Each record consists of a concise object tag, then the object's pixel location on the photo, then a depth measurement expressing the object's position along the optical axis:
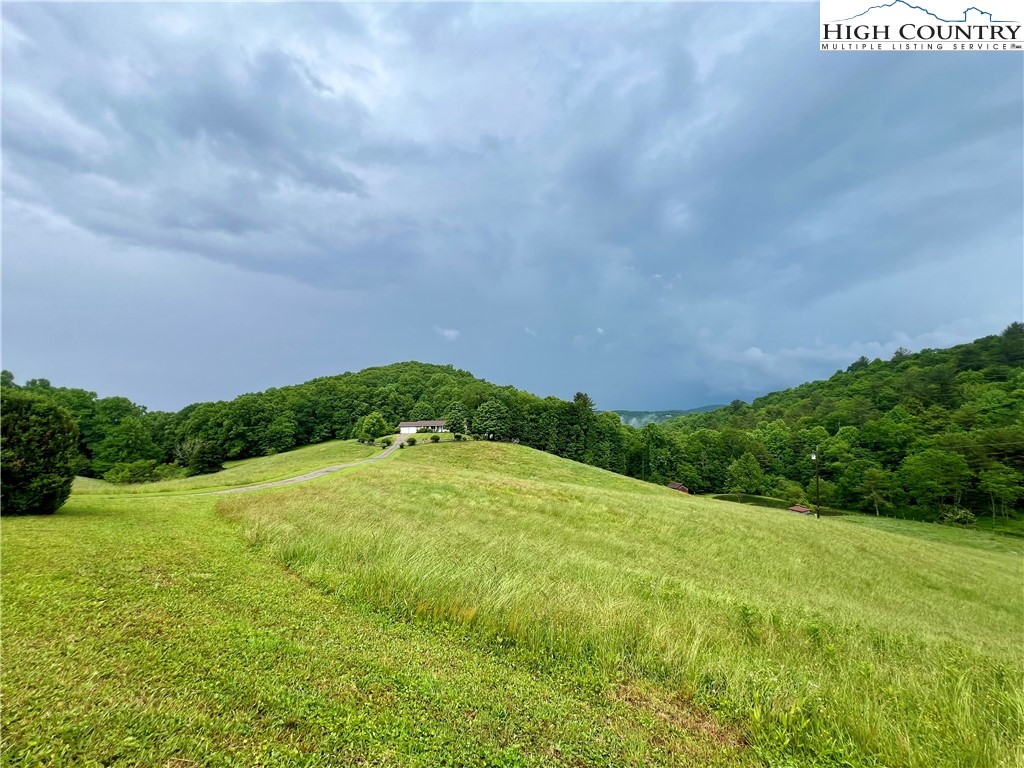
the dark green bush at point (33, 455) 9.00
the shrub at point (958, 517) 53.22
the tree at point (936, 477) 56.03
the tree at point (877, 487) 61.94
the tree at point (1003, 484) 52.97
